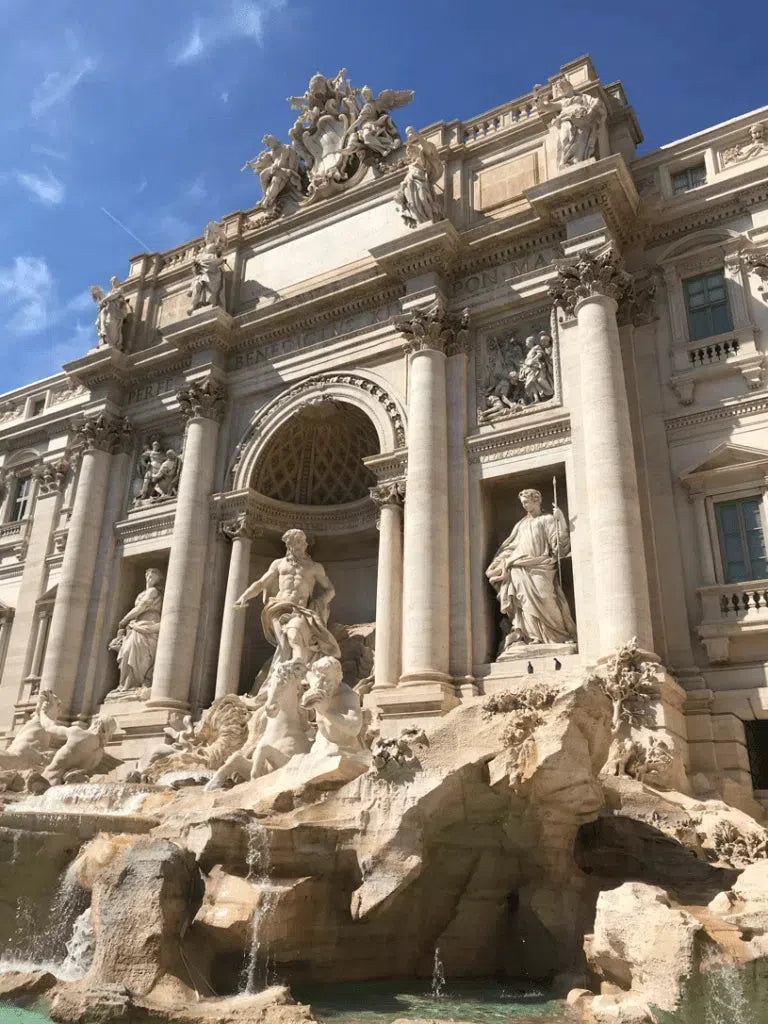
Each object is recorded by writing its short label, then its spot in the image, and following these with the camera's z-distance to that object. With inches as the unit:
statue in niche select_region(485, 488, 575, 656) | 611.8
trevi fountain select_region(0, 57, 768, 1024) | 331.6
